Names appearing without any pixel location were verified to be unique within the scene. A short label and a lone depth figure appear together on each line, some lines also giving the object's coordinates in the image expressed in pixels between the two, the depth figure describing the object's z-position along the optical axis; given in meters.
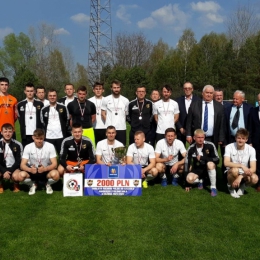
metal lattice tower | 37.94
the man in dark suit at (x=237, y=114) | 5.82
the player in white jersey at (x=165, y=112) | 6.35
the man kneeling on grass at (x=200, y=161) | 5.57
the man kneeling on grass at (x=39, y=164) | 5.53
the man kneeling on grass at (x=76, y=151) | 5.66
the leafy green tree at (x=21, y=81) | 27.90
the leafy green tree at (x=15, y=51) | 43.62
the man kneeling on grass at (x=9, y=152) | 5.75
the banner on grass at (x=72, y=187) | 5.41
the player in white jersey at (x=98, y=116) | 6.94
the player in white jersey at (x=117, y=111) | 6.43
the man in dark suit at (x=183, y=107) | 6.45
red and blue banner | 5.45
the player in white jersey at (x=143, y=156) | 5.86
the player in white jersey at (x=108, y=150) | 5.88
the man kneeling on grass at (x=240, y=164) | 5.32
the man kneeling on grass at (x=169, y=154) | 5.95
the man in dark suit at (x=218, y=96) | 6.45
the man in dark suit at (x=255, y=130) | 5.78
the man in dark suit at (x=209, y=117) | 5.86
